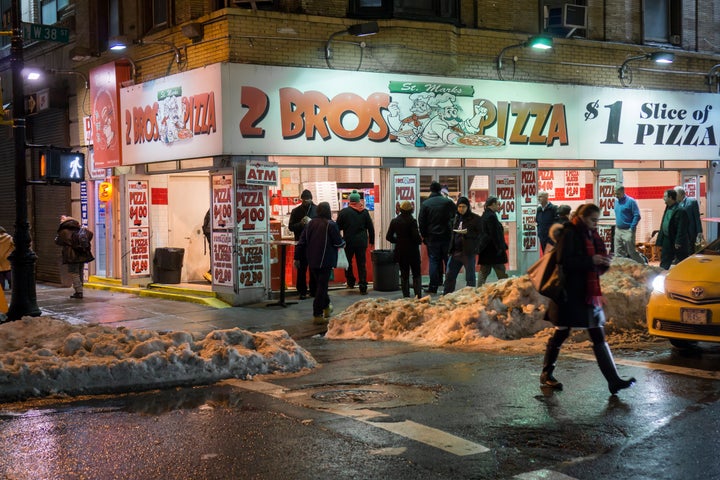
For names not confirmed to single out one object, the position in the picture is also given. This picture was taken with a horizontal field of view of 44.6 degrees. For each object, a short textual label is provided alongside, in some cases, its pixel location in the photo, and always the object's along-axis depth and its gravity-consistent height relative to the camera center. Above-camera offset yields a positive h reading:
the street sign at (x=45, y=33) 14.41 +3.06
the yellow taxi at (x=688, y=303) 9.47 -1.07
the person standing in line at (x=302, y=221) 16.28 -0.16
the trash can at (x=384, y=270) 16.89 -1.13
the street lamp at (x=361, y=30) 16.00 +3.34
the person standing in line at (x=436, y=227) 16.33 -0.31
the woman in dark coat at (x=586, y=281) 8.02 -0.68
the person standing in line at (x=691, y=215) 16.30 -0.16
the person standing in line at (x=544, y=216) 16.64 -0.14
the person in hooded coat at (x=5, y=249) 17.19 -0.63
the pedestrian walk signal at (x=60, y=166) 14.11 +0.81
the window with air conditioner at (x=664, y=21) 21.38 +4.55
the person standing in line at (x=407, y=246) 15.43 -0.62
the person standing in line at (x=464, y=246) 15.56 -0.65
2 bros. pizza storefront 15.84 +1.22
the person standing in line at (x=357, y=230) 16.44 -0.34
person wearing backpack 17.84 -0.64
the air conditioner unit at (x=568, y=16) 19.23 +4.24
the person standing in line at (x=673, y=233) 16.12 -0.49
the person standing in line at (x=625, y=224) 18.28 -0.35
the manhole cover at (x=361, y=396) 7.92 -1.74
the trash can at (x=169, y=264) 18.28 -1.03
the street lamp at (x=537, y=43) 17.70 +3.40
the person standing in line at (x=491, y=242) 15.30 -0.57
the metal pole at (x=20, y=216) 14.02 +0.01
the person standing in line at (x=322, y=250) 13.74 -0.60
